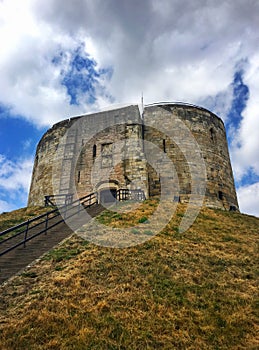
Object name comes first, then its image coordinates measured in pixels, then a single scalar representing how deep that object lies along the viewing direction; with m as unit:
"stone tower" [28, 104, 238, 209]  15.95
